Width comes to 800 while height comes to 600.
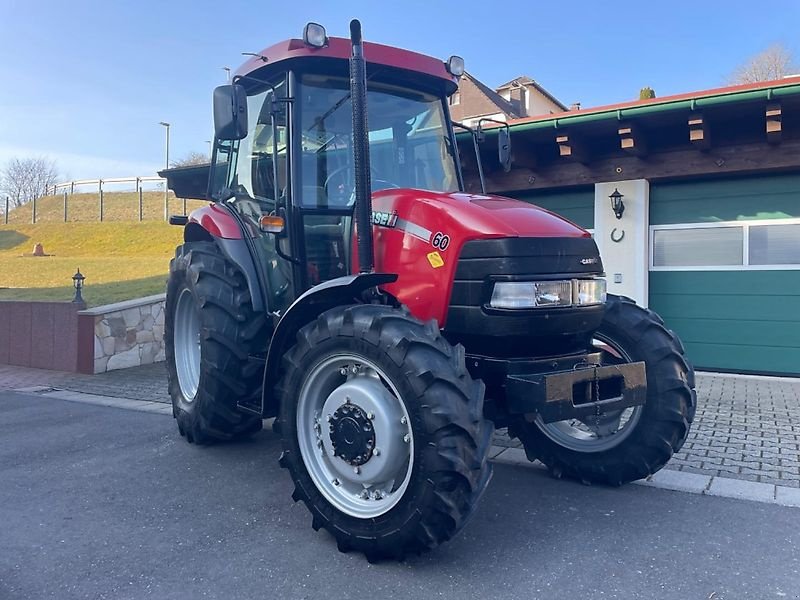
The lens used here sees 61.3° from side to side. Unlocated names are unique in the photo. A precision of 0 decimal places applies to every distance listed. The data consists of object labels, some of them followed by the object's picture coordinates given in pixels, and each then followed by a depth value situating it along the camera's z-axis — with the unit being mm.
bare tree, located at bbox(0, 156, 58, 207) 45812
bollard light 9406
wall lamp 8266
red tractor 2932
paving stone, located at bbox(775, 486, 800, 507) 3817
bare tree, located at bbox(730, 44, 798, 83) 27983
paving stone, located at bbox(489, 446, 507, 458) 4855
